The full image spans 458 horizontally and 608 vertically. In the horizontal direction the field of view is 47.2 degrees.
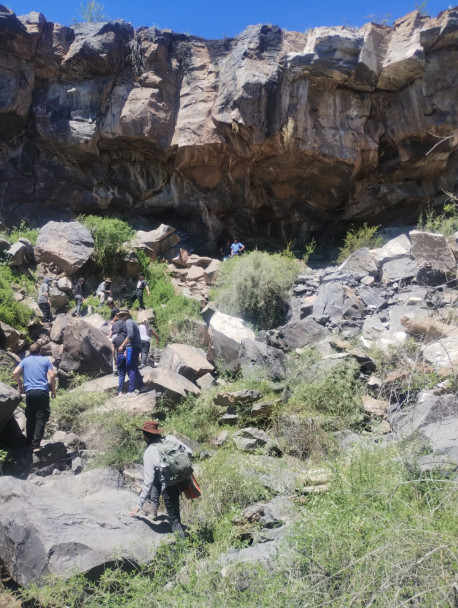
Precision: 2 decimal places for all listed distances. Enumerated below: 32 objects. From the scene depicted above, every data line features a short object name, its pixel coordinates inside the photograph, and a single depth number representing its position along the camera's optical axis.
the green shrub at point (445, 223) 12.87
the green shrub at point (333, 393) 7.15
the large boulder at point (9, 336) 9.78
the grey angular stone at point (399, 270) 11.58
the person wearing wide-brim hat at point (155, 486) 4.66
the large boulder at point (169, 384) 7.58
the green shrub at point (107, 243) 14.00
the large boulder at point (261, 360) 8.41
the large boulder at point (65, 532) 4.05
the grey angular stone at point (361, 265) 12.52
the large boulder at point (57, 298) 12.48
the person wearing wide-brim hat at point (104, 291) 12.83
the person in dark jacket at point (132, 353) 7.79
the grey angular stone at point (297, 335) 9.76
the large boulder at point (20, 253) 12.93
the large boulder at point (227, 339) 9.32
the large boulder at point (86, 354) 9.15
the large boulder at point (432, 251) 11.06
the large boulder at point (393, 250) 12.50
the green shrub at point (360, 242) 14.64
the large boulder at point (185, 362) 8.88
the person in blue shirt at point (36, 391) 6.17
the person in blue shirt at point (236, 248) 15.16
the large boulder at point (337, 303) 10.59
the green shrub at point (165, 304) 11.33
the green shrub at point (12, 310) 10.67
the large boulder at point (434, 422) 5.02
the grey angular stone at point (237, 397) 7.44
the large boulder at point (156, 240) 15.15
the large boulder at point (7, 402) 5.94
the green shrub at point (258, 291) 11.89
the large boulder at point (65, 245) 13.26
